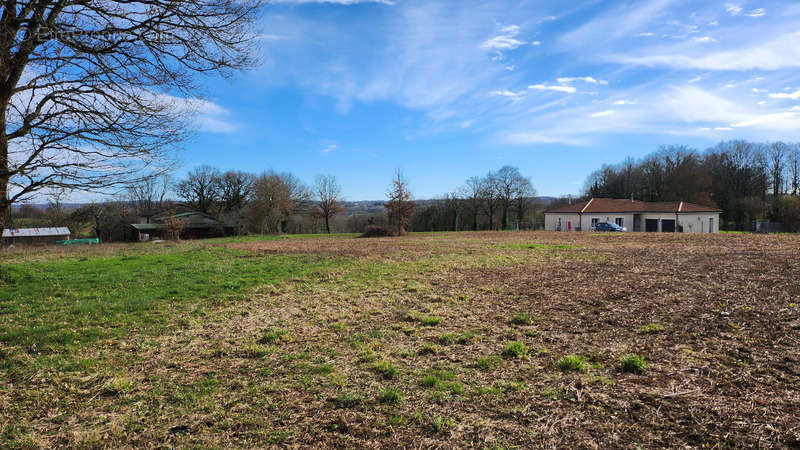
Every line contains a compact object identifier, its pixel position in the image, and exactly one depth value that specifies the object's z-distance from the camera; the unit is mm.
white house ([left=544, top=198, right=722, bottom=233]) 44594
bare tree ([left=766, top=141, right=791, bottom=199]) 59656
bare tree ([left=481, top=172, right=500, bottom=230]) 62375
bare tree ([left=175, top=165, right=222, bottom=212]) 59062
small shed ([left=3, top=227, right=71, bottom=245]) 49509
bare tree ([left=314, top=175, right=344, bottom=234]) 56125
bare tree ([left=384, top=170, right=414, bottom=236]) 34875
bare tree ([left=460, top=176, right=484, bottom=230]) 62300
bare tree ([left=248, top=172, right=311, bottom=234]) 49281
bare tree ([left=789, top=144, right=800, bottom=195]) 59019
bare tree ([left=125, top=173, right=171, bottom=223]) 62719
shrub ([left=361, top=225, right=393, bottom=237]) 35375
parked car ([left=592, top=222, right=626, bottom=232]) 43156
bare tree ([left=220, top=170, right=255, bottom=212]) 59406
